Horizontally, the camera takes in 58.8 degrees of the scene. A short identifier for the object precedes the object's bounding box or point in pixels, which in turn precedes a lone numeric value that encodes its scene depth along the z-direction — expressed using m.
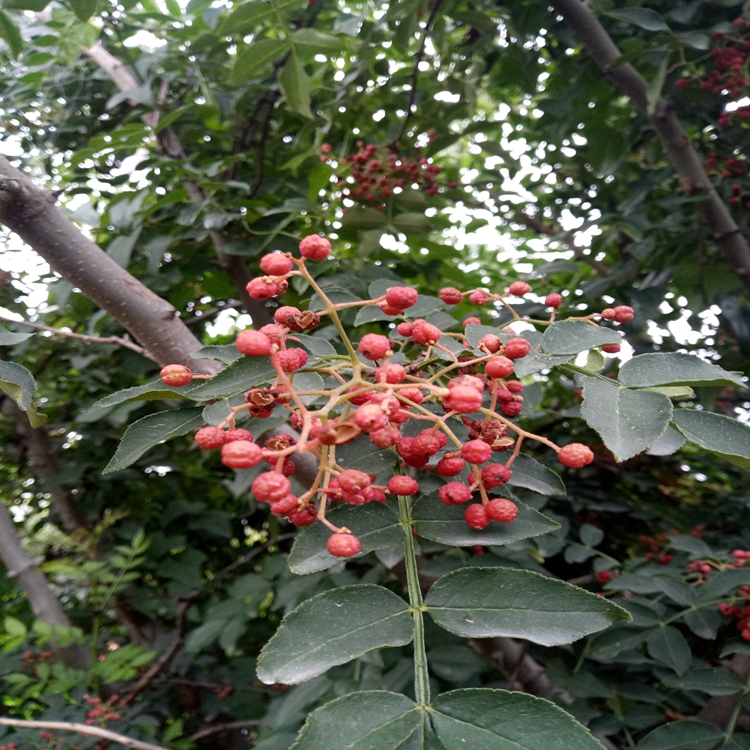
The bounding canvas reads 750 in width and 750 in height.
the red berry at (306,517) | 0.12
